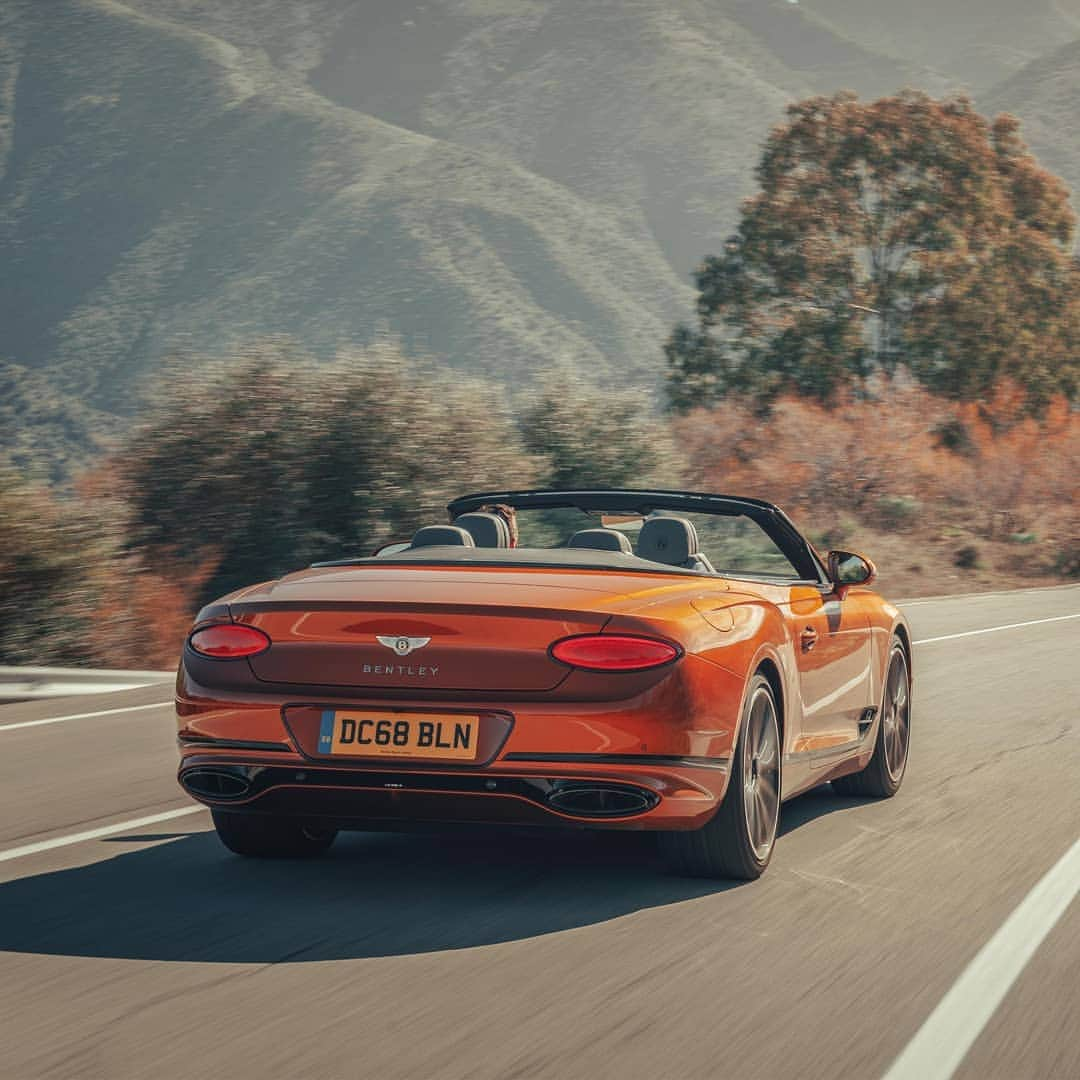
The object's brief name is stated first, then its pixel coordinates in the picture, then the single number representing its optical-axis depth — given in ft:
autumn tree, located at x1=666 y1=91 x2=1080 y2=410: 140.15
